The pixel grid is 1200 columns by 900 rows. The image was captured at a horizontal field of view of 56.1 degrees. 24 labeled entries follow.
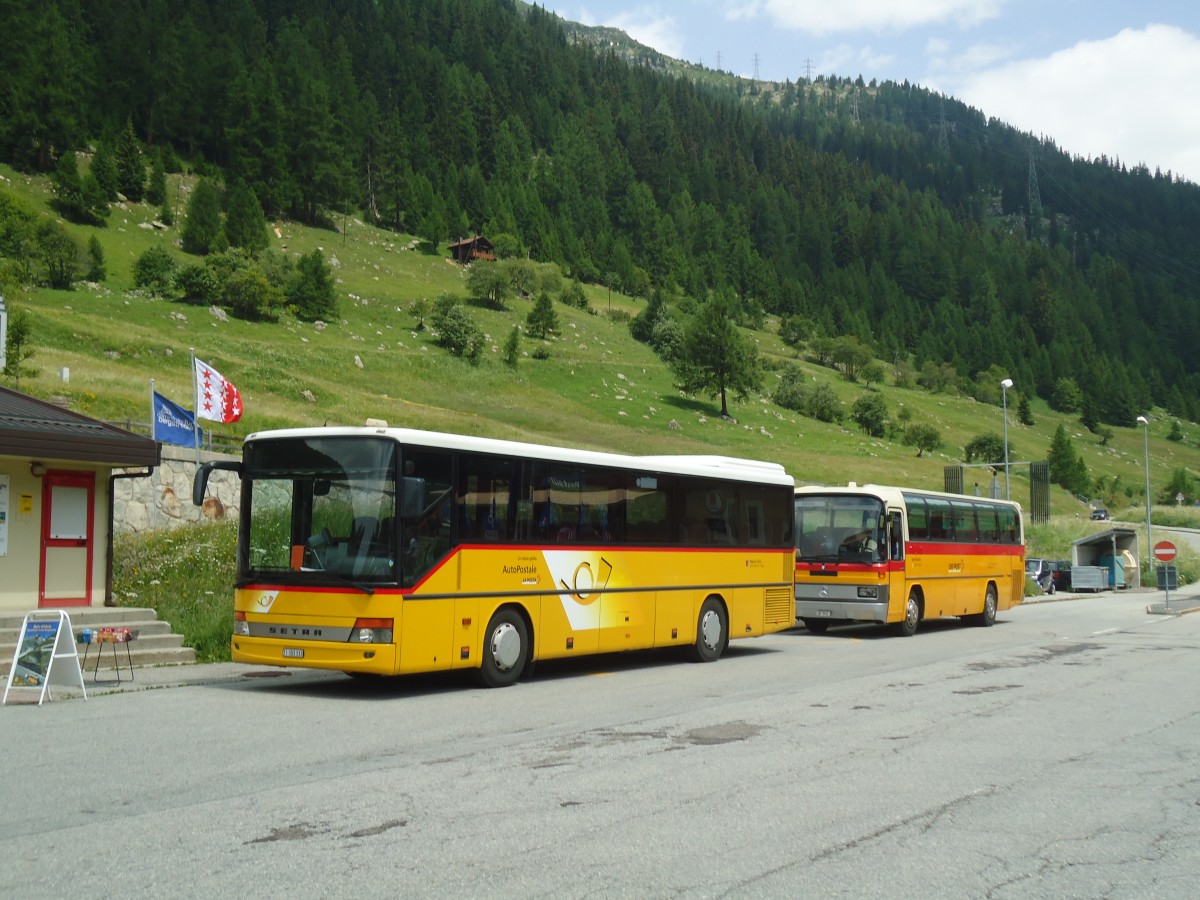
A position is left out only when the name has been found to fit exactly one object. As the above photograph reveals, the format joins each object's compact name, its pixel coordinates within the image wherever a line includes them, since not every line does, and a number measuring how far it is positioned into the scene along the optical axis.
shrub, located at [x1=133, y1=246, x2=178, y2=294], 78.62
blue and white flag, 21.72
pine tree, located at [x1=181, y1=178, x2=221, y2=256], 94.88
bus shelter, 50.19
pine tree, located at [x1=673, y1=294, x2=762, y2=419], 92.00
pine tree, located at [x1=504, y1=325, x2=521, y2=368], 85.06
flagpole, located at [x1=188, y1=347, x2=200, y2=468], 22.05
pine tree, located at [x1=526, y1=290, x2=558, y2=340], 98.88
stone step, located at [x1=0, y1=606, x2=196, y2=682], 14.80
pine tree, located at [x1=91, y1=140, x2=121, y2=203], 97.69
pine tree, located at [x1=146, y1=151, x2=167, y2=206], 103.75
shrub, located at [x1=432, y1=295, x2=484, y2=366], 83.94
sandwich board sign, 12.24
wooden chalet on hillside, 131.50
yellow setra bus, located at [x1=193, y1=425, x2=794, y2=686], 12.59
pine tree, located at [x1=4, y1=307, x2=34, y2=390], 36.47
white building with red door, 15.82
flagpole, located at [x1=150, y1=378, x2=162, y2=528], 21.36
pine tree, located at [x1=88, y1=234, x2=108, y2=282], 77.00
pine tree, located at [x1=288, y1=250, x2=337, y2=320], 84.69
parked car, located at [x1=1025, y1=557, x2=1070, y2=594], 47.34
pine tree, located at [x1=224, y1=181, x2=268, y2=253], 97.44
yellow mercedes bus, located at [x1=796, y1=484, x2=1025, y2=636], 22.75
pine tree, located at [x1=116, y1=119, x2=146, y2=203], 102.19
